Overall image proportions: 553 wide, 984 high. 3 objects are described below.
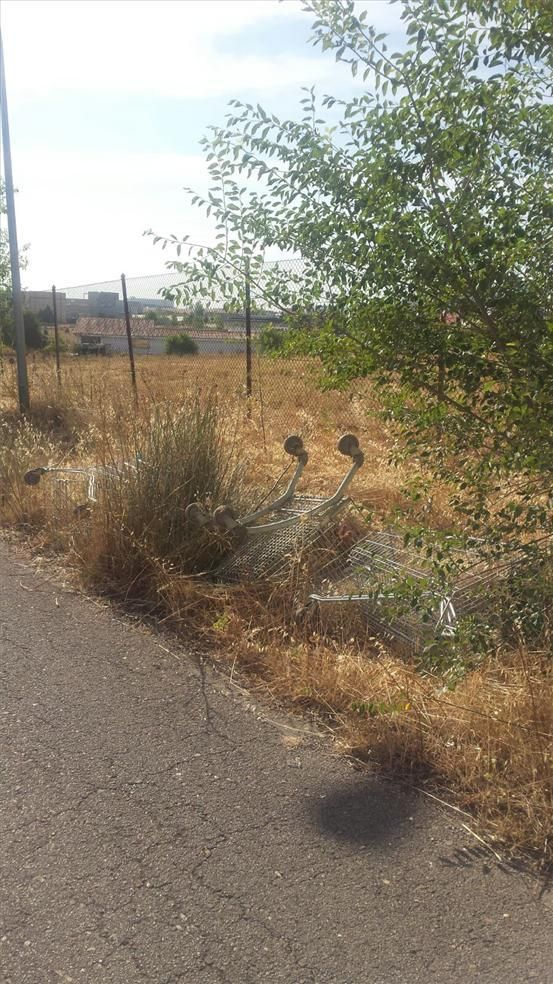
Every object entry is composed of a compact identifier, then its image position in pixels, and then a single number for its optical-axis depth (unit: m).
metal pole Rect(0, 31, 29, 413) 12.19
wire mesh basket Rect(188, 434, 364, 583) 5.19
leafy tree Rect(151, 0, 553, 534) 3.23
